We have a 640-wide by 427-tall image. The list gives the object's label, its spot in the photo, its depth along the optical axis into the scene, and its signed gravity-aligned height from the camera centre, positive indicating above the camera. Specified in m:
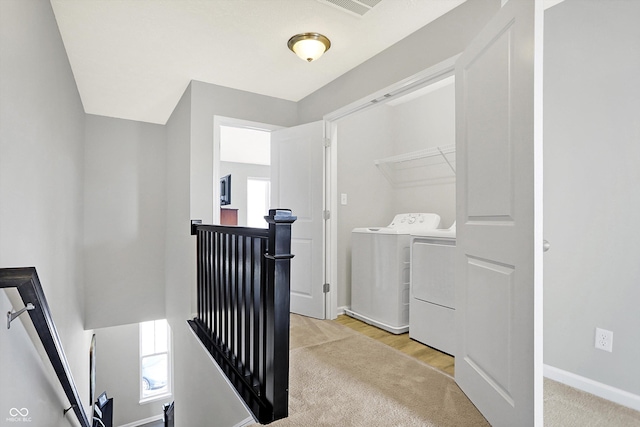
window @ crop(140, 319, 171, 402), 5.97 -2.82
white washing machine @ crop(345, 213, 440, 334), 2.90 -0.59
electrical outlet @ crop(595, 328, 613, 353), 1.88 -0.76
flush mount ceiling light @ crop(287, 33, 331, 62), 2.43 +1.26
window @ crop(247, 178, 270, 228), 7.81 +0.25
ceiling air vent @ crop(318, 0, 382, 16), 2.03 +1.30
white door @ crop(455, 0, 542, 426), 1.26 -0.04
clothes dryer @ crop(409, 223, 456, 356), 2.45 -0.63
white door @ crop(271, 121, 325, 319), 3.28 +0.10
